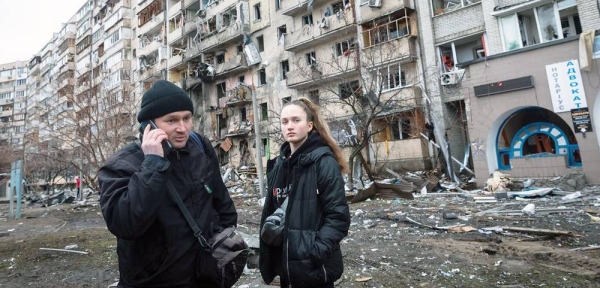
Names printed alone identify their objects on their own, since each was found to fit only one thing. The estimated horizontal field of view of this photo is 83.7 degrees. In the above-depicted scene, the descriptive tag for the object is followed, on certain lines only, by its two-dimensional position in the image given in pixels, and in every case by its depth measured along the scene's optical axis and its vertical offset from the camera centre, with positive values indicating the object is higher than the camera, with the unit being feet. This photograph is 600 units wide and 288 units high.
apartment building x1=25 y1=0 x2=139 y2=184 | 51.85 +16.36
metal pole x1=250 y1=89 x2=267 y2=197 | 43.39 +3.50
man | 5.07 -0.20
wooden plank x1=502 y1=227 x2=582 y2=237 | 18.31 -4.44
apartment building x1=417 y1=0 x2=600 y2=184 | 37.70 +8.55
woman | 7.29 -0.72
